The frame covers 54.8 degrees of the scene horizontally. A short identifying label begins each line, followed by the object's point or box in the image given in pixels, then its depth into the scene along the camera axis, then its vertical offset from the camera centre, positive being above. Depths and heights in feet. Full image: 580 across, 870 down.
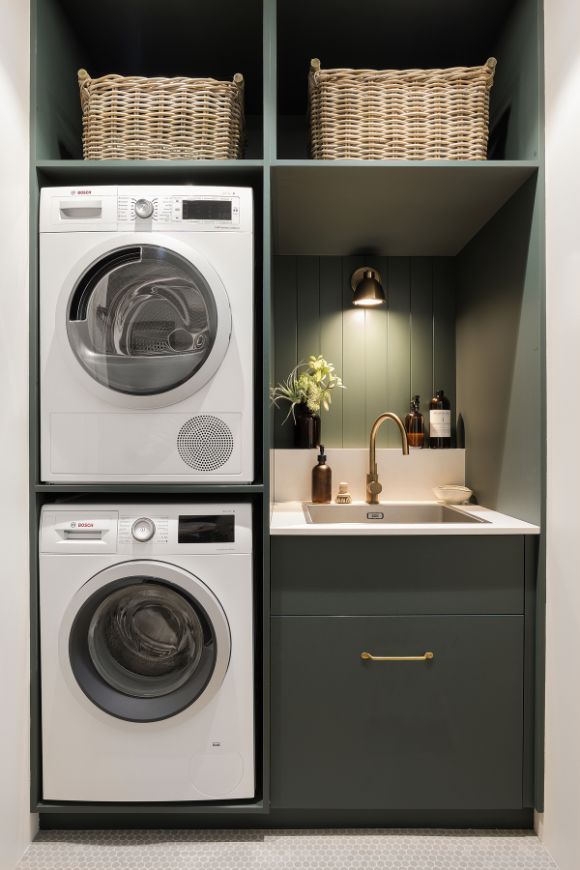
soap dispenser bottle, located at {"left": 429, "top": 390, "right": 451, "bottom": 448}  7.77 +0.02
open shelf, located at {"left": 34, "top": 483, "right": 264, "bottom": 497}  5.47 -0.65
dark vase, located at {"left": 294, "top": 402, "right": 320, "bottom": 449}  7.77 -0.07
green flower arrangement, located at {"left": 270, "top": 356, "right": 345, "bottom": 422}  7.48 +0.47
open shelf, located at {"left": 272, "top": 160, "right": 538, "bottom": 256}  5.55 +2.47
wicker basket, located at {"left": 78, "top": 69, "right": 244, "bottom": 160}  5.50 +3.03
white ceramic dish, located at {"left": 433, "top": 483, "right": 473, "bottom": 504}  7.22 -0.92
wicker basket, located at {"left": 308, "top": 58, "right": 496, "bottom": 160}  5.55 +3.09
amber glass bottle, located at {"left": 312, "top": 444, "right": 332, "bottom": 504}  7.48 -0.84
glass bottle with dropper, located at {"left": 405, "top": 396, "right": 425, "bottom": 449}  7.86 -0.08
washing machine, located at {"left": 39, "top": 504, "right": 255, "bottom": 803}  5.39 -2.51
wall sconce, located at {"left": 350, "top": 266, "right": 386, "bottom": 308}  7.52 +1.79
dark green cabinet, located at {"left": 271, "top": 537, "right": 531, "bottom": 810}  5.53 -2.51
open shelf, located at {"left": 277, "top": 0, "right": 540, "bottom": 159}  5.77 +4.39
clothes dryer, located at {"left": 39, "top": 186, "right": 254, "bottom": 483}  5.41 +0.85
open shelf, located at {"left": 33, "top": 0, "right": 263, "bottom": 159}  5.73 +4.41
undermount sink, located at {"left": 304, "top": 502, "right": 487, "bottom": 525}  7.40 -1.22
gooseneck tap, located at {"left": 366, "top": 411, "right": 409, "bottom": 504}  7.39 -0.74
